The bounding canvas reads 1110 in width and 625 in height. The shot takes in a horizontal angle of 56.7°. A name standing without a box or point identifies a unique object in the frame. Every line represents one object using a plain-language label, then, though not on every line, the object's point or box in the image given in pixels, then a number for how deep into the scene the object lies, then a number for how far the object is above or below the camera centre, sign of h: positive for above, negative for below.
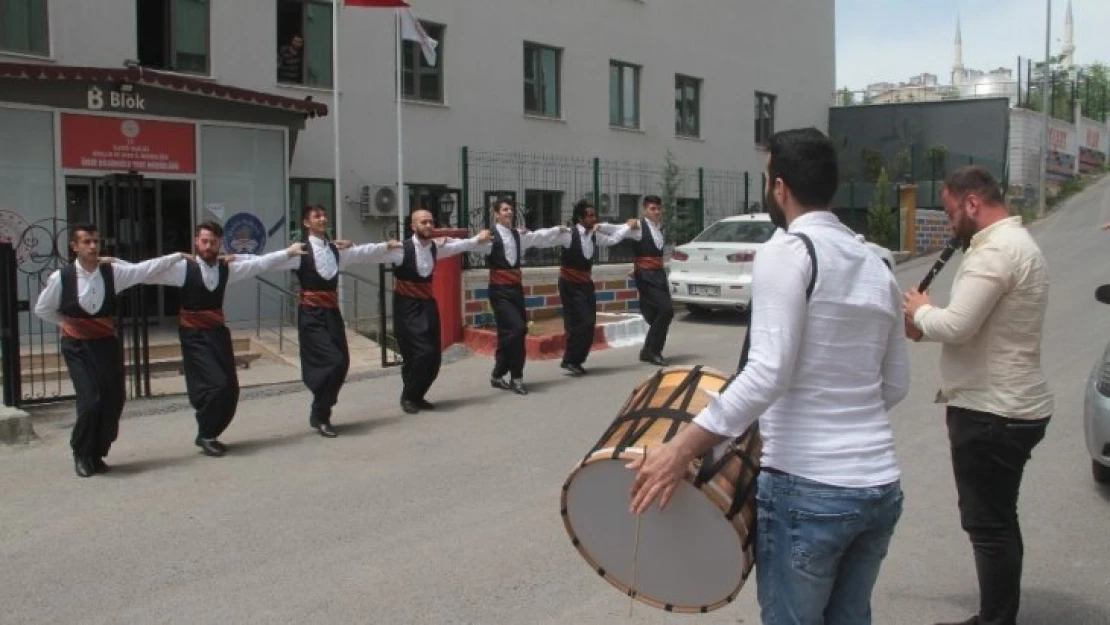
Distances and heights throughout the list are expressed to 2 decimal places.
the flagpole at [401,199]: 16.06 +0.74
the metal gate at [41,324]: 8.58 -0.62
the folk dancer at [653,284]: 11.50 -0.45
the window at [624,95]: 23.19 +3.39
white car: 14.92 -0.31
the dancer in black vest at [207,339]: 7.51 -0.70
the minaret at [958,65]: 96.50 +18.12
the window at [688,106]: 25.08 +3.40
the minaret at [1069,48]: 50.58 +11.62
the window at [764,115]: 27.94 +3.52
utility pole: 29.02 +4.50
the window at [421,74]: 18.53 +3.11
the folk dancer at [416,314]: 9.07 -0.62
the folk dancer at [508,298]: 9.98 -0.53
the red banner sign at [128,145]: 13.06 +1.29
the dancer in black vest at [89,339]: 6.91 -0.64
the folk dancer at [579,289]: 10.88 -0.47
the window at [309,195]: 16.70 +0.81
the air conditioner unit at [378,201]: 17.30 +0.73
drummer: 2.48 -0.40
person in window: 16.75 +3.00
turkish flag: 14.33 +3.38
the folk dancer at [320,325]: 8.22 -0.65
